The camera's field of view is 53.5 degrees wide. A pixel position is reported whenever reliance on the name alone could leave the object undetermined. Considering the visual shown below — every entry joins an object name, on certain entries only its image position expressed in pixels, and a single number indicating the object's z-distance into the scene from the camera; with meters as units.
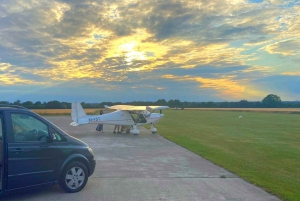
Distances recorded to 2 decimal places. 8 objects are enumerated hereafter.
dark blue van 5.79
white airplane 22.06
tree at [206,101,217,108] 128.50
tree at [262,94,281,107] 114.62
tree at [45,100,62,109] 82.20
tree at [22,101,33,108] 77.88
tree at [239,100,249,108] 119.14
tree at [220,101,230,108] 123.85
